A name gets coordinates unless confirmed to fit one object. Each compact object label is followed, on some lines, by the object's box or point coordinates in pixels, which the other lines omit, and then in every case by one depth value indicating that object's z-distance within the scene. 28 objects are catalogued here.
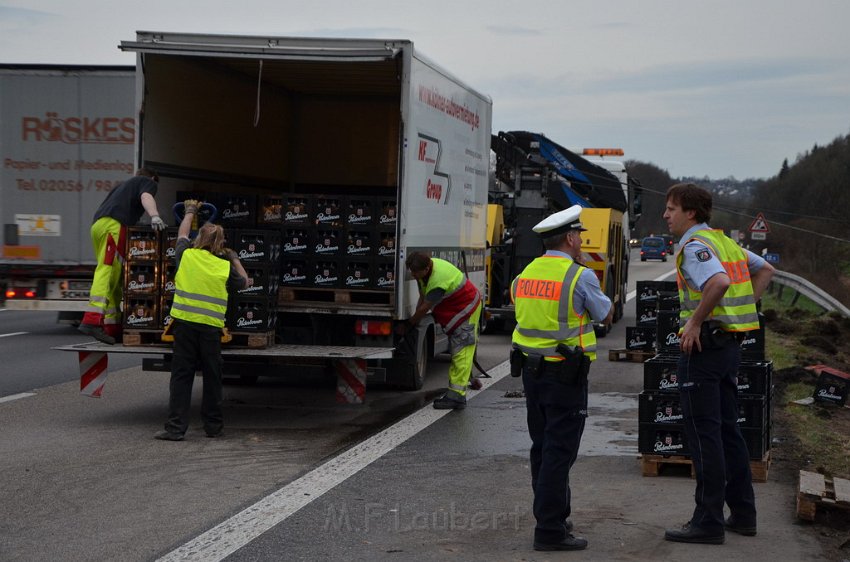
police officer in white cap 6.39
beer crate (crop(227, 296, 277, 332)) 10.66
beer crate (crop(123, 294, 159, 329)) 10.67
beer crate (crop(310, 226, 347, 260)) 11.60
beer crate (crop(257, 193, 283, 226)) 11.79
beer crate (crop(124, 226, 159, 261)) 10.73
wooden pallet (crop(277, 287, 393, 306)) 11.55
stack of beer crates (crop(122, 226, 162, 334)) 10.68
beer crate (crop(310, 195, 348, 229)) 11.62
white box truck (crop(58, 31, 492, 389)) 10.75
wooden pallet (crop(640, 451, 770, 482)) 8.24
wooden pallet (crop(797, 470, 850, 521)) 6.99
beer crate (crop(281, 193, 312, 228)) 11.68
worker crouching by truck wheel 11.45
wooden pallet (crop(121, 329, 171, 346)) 10.66
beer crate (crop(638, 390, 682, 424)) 8.38
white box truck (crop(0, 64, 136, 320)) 16.72
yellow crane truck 20.73
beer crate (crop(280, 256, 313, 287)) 11.65
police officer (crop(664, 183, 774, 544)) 6.54
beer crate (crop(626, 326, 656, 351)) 16.53
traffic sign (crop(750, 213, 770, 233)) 39.44
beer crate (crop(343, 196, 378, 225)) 11.55
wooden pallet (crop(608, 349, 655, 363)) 16.50
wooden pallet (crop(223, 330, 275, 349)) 10.64
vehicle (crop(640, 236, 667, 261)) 78.44
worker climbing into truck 10.82
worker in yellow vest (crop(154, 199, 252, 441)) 9.84
